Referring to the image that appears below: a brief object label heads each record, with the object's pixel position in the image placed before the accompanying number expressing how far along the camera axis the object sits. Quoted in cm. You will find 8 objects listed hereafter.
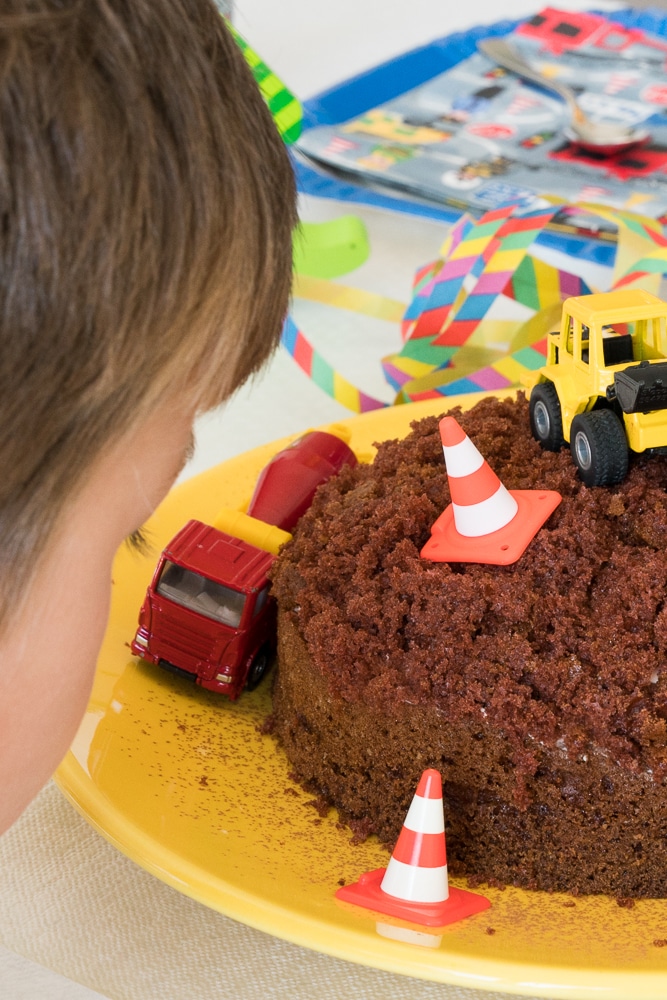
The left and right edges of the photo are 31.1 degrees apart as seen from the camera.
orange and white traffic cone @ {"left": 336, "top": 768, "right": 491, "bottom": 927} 69
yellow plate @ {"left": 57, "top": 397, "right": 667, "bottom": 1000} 64
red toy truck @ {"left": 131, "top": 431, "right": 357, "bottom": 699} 88
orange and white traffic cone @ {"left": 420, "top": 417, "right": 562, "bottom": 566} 78
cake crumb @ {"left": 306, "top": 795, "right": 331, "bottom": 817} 80
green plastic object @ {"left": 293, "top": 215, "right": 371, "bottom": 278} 158
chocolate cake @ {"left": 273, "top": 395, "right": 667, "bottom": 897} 72
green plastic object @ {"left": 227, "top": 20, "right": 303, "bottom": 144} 142
